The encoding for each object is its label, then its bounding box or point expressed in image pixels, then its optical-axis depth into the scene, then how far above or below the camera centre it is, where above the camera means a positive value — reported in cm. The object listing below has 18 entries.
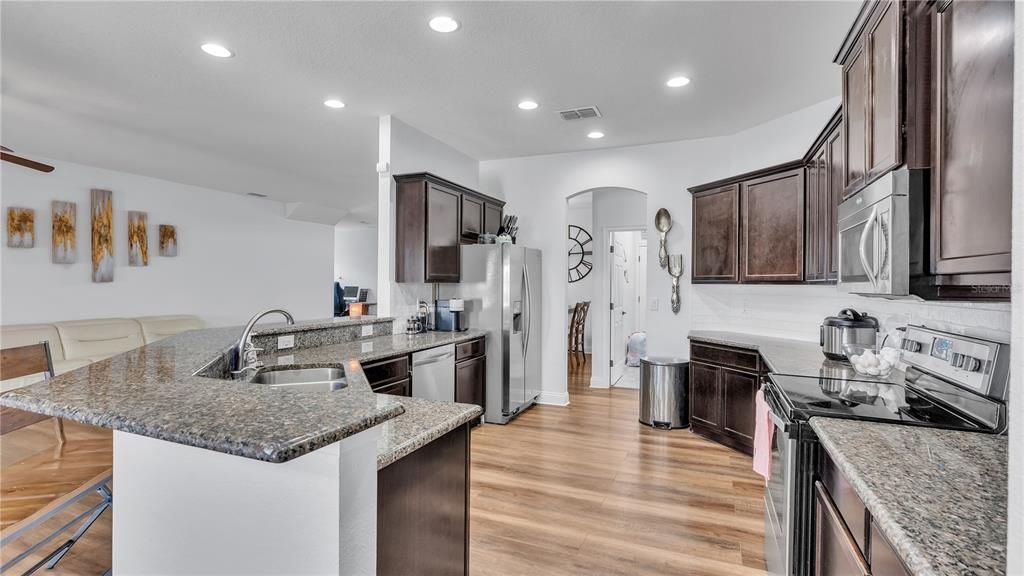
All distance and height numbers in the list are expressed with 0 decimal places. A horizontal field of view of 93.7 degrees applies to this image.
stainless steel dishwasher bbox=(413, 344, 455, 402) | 354 -68
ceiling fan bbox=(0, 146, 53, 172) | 229 +60
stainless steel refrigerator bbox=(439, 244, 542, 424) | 448 -24
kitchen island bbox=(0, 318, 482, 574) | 90 -41
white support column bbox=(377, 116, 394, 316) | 405 +54
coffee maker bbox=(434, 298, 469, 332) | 446 -28
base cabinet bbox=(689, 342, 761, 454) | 354 -84
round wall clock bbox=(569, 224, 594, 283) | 791 +56
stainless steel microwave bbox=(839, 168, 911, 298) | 141 +17
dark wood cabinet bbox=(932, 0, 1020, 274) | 101 +35
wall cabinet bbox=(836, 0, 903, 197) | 148 +70
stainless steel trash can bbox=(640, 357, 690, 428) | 425 -95
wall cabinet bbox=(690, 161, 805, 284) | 352 +49
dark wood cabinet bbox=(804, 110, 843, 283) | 279 +55
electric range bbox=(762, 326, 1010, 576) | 143 -39
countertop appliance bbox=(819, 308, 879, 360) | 262 -24
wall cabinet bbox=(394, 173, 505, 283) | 410 +51
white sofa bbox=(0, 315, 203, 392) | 471 -57
